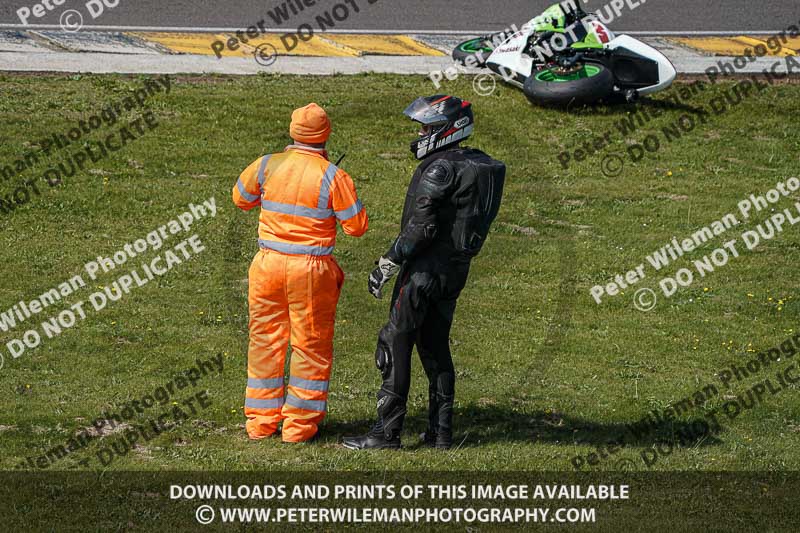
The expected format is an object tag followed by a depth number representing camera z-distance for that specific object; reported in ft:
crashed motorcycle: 102.83
